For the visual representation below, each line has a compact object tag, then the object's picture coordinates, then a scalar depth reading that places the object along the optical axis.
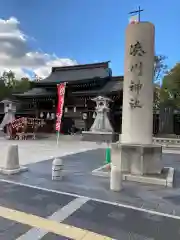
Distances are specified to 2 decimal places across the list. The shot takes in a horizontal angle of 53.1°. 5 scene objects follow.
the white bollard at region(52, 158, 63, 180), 4.67
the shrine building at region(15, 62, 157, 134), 19.00
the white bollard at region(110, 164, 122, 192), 4.01
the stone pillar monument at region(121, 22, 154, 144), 5.00
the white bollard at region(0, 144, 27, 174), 5.25
